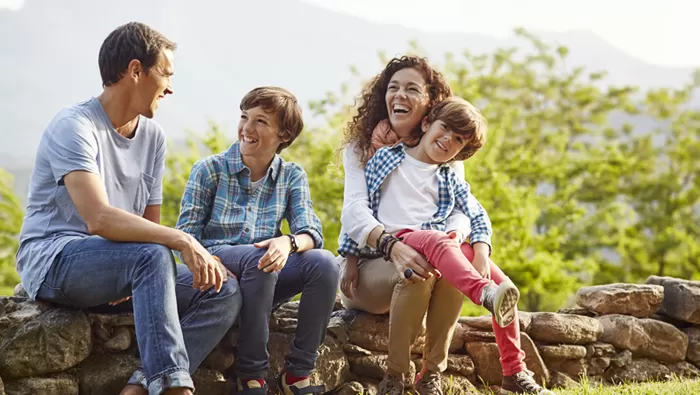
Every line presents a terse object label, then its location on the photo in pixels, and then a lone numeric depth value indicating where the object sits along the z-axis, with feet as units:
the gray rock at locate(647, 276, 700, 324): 14.49
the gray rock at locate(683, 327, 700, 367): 14.60
